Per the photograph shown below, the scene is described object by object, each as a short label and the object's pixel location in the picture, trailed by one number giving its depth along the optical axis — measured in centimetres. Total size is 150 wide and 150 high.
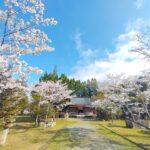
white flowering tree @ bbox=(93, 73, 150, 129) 1112
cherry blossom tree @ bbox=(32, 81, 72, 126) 1414
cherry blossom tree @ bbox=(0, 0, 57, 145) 373
